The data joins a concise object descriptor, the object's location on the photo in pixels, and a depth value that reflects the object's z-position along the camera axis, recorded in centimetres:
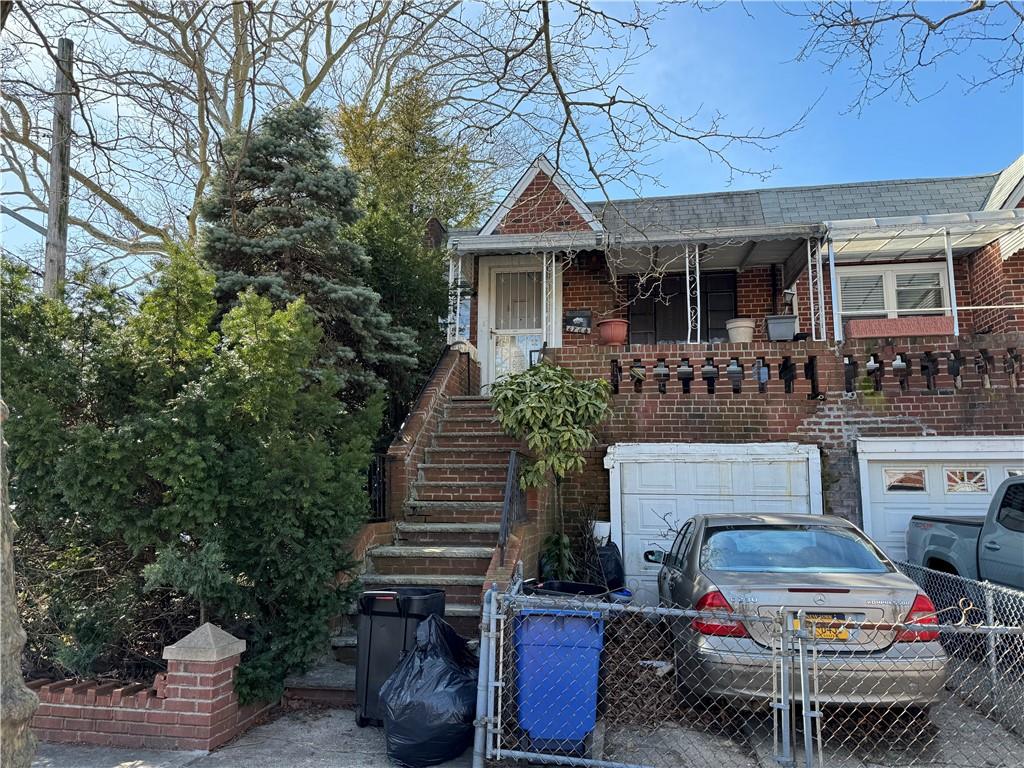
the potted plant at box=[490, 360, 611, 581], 777
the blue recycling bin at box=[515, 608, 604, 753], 423
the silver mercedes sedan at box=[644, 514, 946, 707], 415
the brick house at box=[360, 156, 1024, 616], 808
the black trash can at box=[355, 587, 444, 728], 481
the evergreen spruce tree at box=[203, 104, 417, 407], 849
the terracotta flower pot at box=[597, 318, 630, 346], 1000
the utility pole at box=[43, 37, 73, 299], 750
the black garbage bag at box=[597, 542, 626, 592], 787
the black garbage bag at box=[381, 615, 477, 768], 416
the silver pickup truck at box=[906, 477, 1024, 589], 562
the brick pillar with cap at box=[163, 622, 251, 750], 442
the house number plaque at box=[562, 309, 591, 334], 1165
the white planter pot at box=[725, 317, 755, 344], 1005
